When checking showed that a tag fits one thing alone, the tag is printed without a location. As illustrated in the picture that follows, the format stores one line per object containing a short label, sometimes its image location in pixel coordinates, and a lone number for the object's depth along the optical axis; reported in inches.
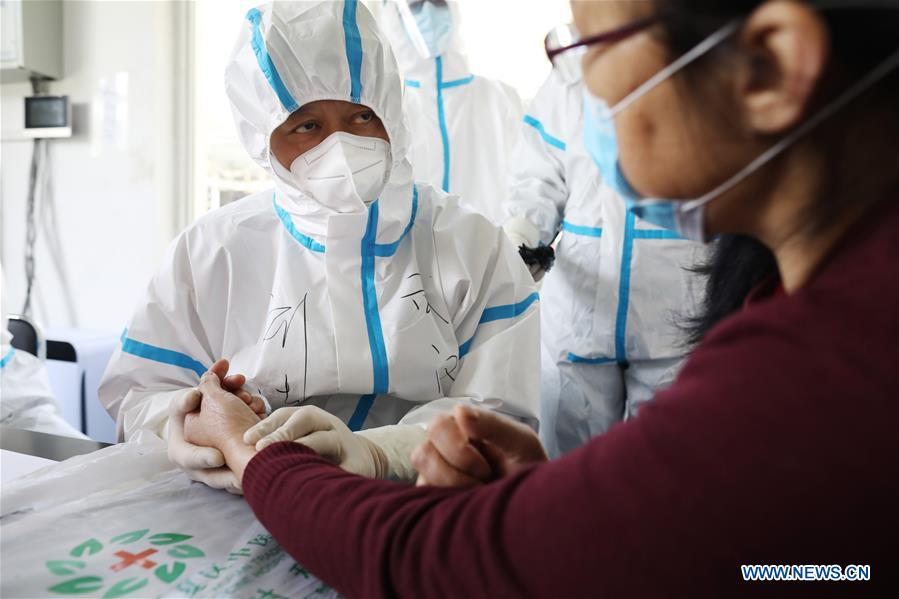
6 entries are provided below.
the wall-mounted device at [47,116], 121.0
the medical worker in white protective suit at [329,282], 48.1
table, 41.2
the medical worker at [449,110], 97.4
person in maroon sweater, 16.5
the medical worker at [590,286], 68.8
